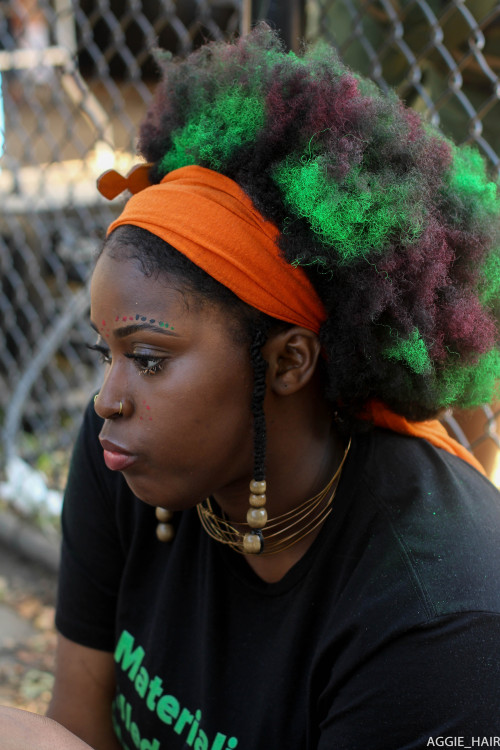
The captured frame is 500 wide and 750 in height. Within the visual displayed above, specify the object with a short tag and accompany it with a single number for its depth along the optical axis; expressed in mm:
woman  1160
